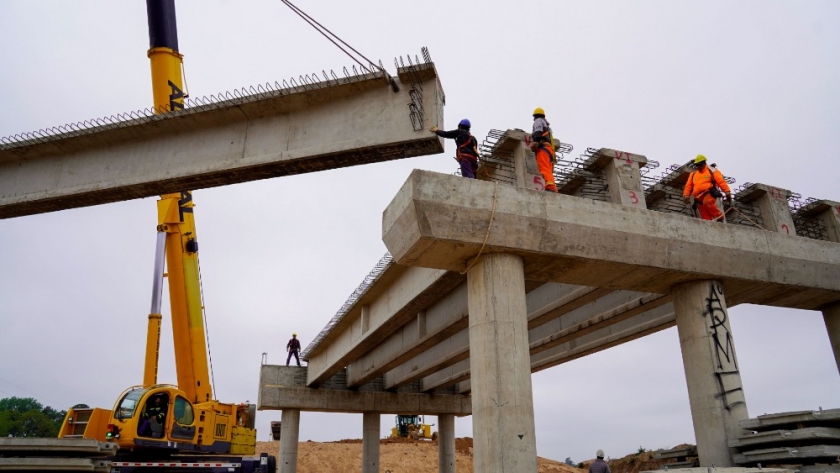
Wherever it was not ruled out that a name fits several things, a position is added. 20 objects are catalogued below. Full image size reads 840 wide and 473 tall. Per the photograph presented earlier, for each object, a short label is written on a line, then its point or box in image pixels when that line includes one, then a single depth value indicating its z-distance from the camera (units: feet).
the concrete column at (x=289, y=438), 82.48
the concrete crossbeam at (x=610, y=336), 50.80
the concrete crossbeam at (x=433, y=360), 61.21
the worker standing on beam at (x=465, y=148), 32.71
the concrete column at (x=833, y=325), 40.78
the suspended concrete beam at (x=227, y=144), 34.71
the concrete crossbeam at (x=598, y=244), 29.12
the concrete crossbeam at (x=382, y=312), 46.42
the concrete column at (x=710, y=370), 32.96
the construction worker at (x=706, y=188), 38.75
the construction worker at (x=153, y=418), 42.15
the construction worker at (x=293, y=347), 87.81
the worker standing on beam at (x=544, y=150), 33.42
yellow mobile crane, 42.45
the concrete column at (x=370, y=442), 85.05
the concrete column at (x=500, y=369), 26.96
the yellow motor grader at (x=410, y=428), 151.94
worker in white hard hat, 35.41
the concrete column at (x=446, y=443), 91.19
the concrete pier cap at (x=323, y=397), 82.58
